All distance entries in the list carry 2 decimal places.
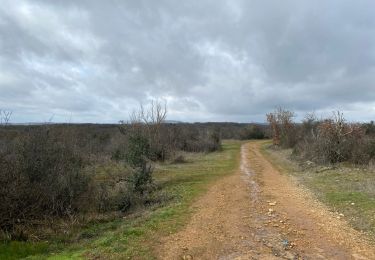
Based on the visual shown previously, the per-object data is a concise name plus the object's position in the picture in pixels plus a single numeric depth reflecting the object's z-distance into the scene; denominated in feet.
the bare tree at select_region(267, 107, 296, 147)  158.65
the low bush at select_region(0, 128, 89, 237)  34.88
